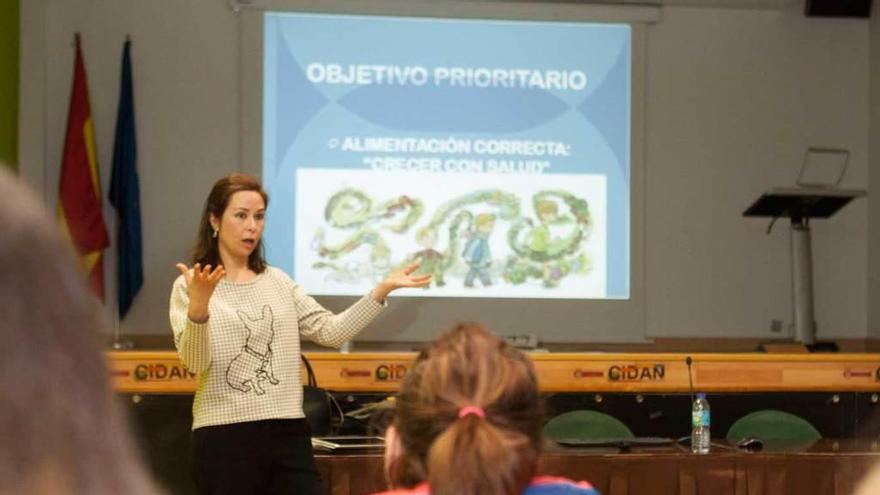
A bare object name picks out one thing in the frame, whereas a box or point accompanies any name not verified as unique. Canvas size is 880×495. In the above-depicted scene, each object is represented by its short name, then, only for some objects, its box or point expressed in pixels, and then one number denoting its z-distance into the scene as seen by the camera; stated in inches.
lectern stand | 268.7
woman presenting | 144.9
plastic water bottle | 161.6
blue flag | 289.9
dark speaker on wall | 310.0
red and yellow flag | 288.2
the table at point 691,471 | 150.5
